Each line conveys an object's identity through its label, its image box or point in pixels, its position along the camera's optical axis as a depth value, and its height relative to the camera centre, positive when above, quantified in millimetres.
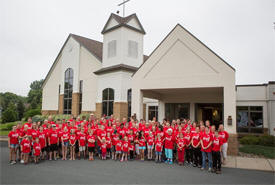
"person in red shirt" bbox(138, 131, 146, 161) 9828 -1880
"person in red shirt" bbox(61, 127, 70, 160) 9766 -1705
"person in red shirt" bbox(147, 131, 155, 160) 9664 -1851
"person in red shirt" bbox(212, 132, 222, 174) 7797 -1831
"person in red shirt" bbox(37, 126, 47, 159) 9359 -1514
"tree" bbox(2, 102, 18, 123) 33156 -1839
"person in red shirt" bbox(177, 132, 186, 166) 8927 -1838
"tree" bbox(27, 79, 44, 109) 54088 +2410
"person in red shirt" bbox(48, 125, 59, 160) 9640 -1736
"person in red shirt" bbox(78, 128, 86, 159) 9867 -1767
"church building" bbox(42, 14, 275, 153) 11953 +1977
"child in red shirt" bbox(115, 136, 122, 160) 9830 -1999
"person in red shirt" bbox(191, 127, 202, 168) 8630 -1841
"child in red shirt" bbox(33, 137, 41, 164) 8961 -1988
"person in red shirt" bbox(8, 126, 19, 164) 9172 -1670
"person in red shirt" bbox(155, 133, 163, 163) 9344 -1879
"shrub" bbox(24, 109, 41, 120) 32466 -1269
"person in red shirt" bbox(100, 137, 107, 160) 9742 -2031
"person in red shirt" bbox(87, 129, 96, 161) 9758 -1896
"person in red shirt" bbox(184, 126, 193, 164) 8961 -1800
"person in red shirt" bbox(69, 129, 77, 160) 9766 -1779
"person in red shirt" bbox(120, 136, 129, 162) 9680 -2013
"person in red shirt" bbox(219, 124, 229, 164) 8466 -1412
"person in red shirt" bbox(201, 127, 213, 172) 8047 -1587
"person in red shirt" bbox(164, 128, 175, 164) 9242 -1807
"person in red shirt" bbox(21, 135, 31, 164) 8820 -1877
